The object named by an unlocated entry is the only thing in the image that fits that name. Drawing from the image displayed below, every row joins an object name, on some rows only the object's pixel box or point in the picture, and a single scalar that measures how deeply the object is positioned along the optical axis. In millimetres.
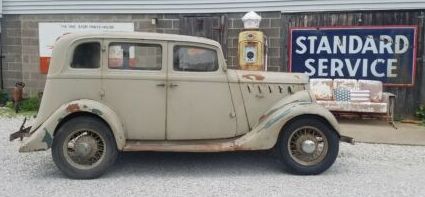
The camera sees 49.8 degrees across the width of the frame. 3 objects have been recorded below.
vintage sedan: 5527
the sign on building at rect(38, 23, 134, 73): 11148
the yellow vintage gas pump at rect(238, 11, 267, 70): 9453
